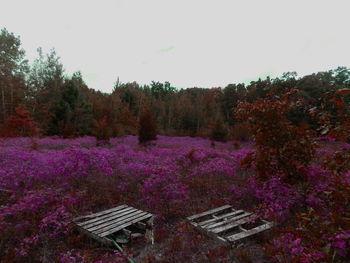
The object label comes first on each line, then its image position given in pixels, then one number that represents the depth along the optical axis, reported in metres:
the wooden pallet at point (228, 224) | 3.41
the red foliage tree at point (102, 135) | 13.67
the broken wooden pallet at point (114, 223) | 3.52
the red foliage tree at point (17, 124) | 14.00
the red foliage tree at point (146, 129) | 14.32
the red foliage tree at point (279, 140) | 4.41
